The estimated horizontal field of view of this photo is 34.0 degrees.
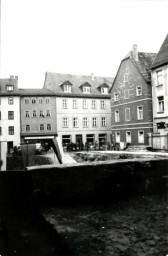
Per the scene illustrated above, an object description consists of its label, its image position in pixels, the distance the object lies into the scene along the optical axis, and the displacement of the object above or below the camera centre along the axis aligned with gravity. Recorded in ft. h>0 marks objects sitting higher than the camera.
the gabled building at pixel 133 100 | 110.83 +16.86
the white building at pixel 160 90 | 99.14 +18.02
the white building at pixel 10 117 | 151.33 +13.02
